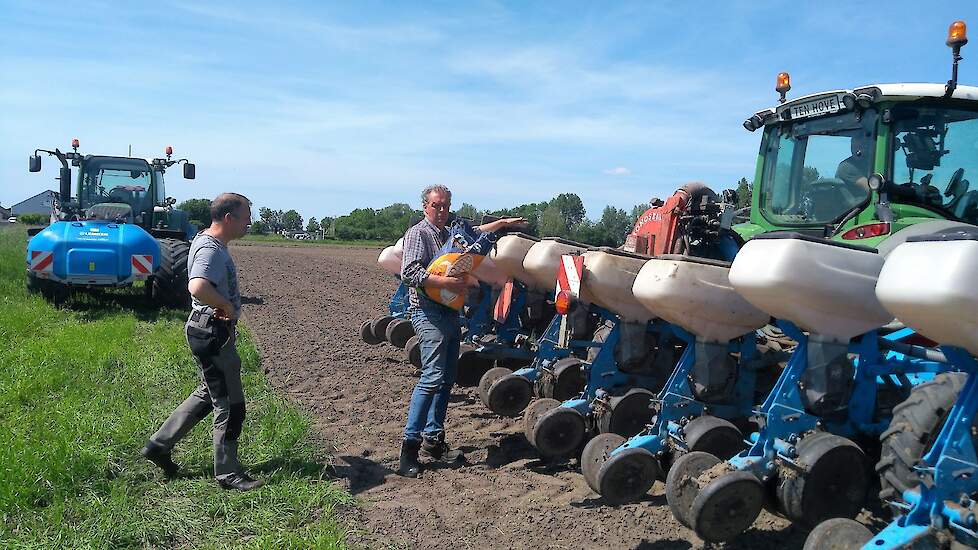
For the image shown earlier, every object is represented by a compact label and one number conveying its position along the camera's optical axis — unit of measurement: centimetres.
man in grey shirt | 423
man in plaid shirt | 475
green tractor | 475
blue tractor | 1031
